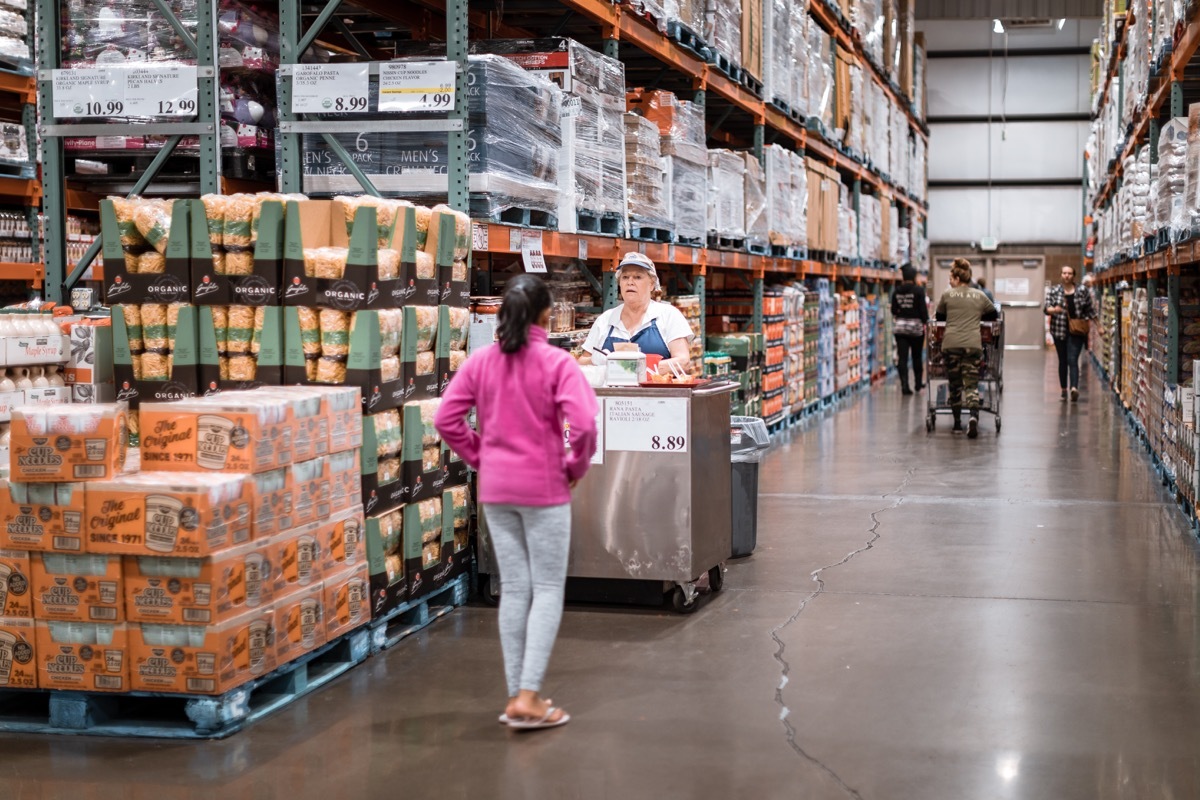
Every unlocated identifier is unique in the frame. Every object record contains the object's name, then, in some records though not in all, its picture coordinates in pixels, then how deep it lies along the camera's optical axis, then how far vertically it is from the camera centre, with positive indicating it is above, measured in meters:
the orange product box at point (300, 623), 4.94 -1.08
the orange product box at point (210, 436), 4.73 -0.35
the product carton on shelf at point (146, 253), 5.57 +0.36
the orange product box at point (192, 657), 4.55 -1.10
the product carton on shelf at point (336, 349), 5.58 -0.05
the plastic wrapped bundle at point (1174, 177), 9.12 +1.09
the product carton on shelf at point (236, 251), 5.56 +0.36
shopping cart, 15.17 -0.39
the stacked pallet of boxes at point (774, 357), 14.70 -0.27
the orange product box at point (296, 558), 4.92 -0.84
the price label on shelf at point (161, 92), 6.54 +1.22
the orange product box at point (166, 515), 4.48 -0.60
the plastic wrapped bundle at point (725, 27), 11.48 +2.74
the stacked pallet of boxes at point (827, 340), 18.61 -0.11
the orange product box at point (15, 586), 4.74 -0.88
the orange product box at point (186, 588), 4.54 -0.86
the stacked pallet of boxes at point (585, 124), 8.04 +1.34
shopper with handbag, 18.77 +0.06
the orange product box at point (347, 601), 5.29 -1.07
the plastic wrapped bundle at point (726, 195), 11.91 +1.28
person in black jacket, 19.77 +0.16
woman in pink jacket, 4.58 -0.42
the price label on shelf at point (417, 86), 6.62 +1.25
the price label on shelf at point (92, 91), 6.66 +1.24
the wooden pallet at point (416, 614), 5.76 -1.31
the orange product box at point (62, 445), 4.63 -0.37
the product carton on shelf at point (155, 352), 5.61 -0.06
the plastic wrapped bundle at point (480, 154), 6.88 +0.95
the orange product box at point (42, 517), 4.62 -0.62
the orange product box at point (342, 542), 5.27 -0.83
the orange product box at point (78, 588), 4.63 -0.87
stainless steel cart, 6.29 -0.77
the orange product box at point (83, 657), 4.65 -1.12
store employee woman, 7.27 +0.06
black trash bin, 7.68 -0.82
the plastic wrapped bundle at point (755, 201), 13.27 +1.35
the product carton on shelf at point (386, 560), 5.71 -0.98
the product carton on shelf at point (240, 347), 5.59 -0.04
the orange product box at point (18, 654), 4.74 -1.12
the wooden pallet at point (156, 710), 4.62 -1.36
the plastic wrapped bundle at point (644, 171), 9.60 +1.20
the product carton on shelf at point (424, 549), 6.03 -0.98
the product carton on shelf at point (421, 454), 6.02 -0.54
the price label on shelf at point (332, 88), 6.74 +1.26
